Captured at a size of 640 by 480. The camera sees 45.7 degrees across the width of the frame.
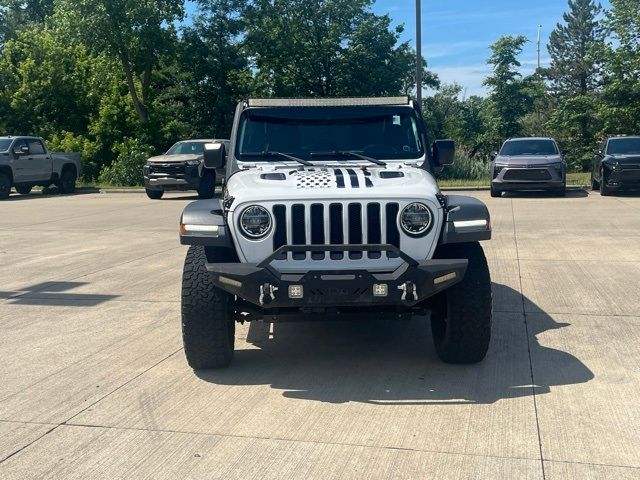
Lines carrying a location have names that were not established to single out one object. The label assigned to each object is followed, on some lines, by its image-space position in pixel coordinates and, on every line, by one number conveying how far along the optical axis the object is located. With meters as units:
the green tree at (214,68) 33.19
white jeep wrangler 4.75
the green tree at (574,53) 55.84
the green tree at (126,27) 27.72
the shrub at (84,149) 30.41
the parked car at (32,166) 23.28
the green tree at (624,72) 30.61
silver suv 19.20
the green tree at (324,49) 34.22
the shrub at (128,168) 27.97
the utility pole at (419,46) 22.12
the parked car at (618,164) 18.77
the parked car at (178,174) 21.27
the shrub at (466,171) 25.92
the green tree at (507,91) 37.94
